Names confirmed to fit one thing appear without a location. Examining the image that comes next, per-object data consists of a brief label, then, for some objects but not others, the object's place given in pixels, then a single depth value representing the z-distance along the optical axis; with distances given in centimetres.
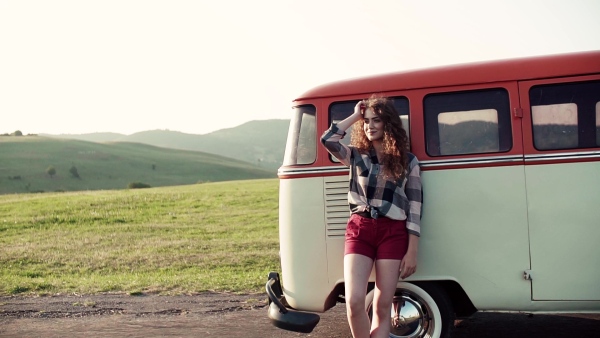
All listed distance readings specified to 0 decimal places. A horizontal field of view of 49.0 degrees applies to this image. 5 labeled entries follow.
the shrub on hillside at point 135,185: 7069
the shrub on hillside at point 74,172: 8612
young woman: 541
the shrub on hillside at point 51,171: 8438
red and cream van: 571
